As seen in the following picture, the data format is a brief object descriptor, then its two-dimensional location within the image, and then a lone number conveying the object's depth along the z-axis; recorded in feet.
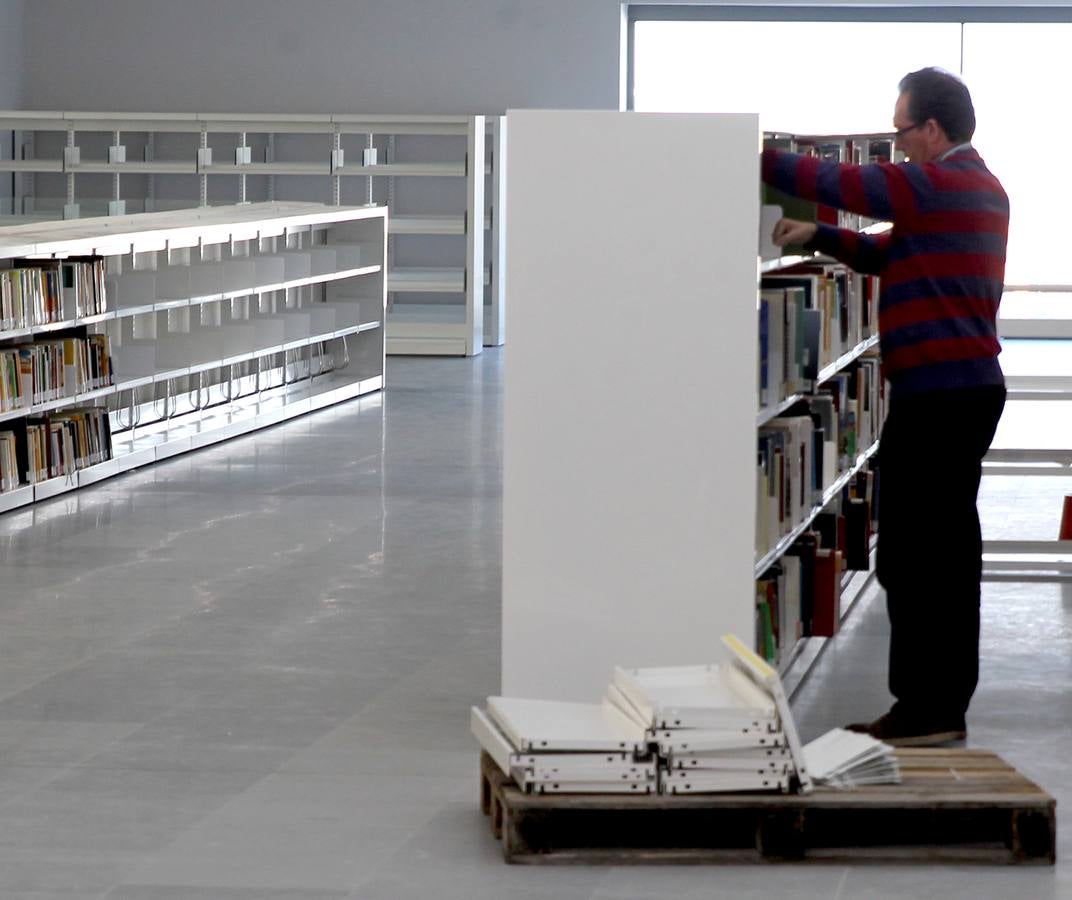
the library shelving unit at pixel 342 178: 81.69
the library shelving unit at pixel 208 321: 48.38
